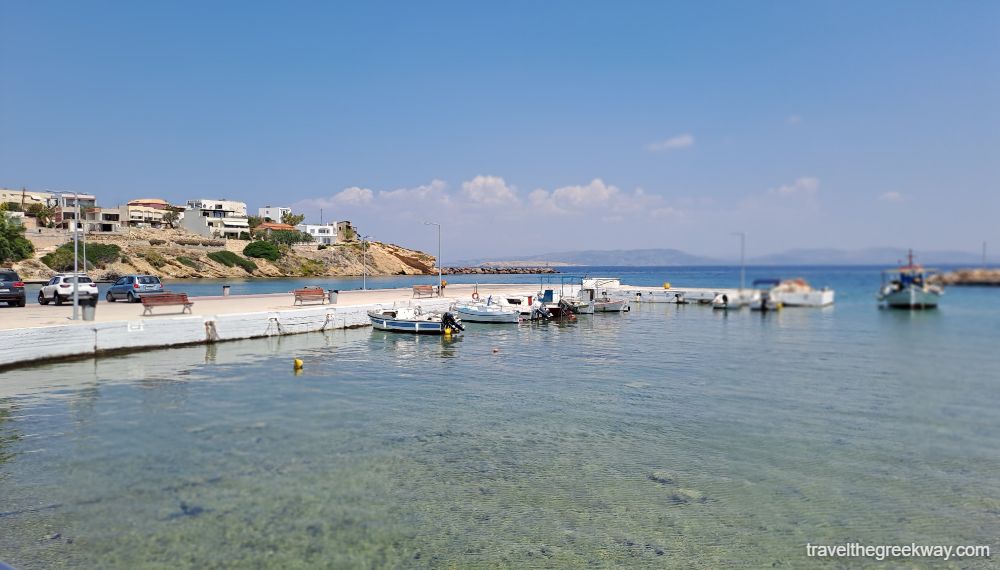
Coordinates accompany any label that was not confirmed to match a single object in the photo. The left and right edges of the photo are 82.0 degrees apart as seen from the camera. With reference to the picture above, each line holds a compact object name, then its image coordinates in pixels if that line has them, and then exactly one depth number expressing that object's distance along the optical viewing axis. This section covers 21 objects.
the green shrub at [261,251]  144.00
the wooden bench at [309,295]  42.56
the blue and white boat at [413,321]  38.31
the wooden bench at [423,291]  54.57
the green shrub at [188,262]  127.94
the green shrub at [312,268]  148.75
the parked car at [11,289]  33.84
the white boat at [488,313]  46.62
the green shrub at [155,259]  122.38
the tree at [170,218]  161.12
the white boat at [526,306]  48.38
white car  35.25
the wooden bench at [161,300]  31.52
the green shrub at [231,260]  135.75
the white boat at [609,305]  57.34
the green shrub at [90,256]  106.29
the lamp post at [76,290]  26.16
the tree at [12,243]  97.69
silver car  40.25
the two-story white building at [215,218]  160.88
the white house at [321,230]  194.05
